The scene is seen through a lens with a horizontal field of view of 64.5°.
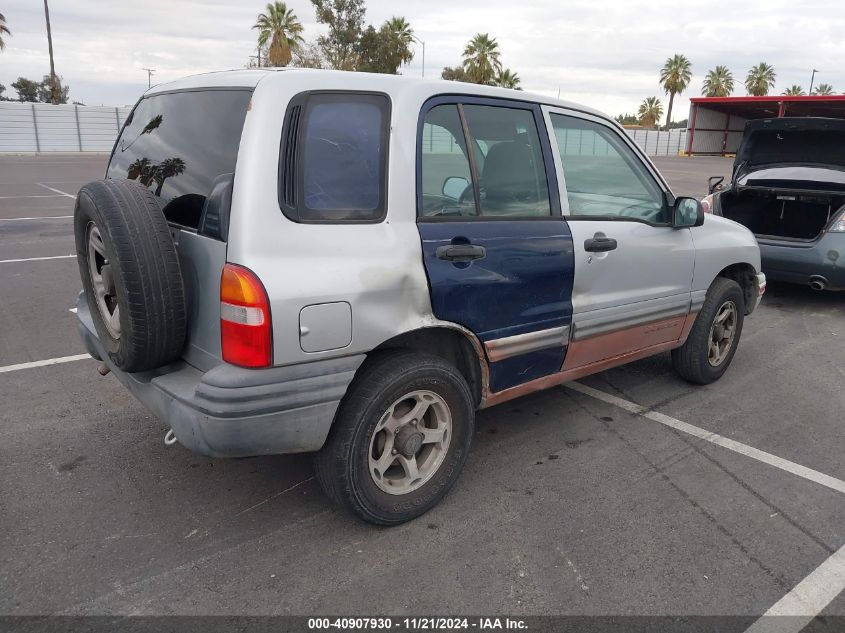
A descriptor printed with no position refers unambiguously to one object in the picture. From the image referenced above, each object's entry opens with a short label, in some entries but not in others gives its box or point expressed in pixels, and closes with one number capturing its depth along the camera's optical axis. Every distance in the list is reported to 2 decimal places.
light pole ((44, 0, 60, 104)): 37.38
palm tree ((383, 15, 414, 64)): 42.69
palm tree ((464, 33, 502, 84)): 51.66
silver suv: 2.45
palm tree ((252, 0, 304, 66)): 43.56
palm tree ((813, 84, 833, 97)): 81.75
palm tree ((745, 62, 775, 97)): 76.50
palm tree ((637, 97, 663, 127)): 80.19
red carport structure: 21.70
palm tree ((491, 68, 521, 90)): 48.19
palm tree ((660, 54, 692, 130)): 68.88
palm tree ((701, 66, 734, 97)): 73.31
